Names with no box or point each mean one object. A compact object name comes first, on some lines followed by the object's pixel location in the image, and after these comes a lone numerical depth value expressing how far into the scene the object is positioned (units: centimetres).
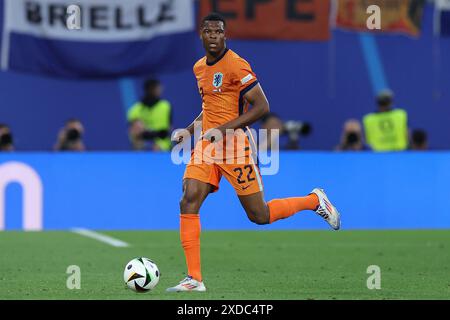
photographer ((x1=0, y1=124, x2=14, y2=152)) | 1533
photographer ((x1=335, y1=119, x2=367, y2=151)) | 1598
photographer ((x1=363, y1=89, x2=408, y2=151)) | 1603
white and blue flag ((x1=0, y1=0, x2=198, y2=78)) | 1675
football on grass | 818
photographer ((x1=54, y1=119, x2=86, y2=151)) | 1546
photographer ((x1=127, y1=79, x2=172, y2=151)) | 1576
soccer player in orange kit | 836
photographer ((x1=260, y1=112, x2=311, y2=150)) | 1578
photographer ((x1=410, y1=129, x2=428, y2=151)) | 1666
